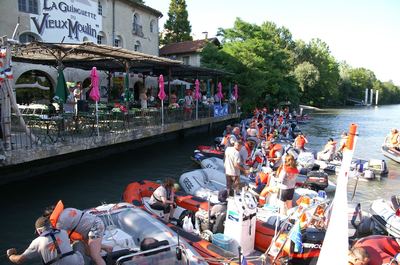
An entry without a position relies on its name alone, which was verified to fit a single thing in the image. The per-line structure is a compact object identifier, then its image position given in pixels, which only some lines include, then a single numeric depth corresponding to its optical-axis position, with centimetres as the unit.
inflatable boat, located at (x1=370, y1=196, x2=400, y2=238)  839
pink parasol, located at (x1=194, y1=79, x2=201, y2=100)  2183
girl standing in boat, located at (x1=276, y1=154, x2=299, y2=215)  834
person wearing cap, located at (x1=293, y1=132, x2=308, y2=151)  1628
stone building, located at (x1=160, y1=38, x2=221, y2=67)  4085
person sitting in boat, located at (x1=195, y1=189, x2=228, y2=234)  785
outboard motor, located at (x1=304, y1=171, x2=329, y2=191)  1230
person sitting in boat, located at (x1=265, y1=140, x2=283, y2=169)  1352
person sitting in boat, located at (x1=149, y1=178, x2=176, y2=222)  869
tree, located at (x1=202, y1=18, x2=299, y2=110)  3606
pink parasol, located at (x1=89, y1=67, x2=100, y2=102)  1277
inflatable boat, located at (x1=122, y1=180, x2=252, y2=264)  675
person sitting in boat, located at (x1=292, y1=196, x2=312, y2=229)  722
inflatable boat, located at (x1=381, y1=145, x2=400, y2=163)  1915
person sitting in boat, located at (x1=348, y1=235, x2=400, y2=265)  604
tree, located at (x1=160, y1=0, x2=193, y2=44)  4972
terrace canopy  1280
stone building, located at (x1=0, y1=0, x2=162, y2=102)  1977
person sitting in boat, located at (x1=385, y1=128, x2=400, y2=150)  2022
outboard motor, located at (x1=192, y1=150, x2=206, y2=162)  1702
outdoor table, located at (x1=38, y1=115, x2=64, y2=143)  1208
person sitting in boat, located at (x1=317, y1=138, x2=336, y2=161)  1662
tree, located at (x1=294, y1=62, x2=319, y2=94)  6738
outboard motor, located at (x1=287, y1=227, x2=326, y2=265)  677
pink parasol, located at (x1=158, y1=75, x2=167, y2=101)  1730
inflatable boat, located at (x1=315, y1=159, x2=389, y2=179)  1568
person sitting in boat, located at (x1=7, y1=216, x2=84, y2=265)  495
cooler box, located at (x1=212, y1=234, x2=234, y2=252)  716
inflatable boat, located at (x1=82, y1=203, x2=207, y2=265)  564
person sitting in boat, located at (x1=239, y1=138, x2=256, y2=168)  1437
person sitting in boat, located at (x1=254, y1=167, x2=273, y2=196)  1074
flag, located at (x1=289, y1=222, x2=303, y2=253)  653
